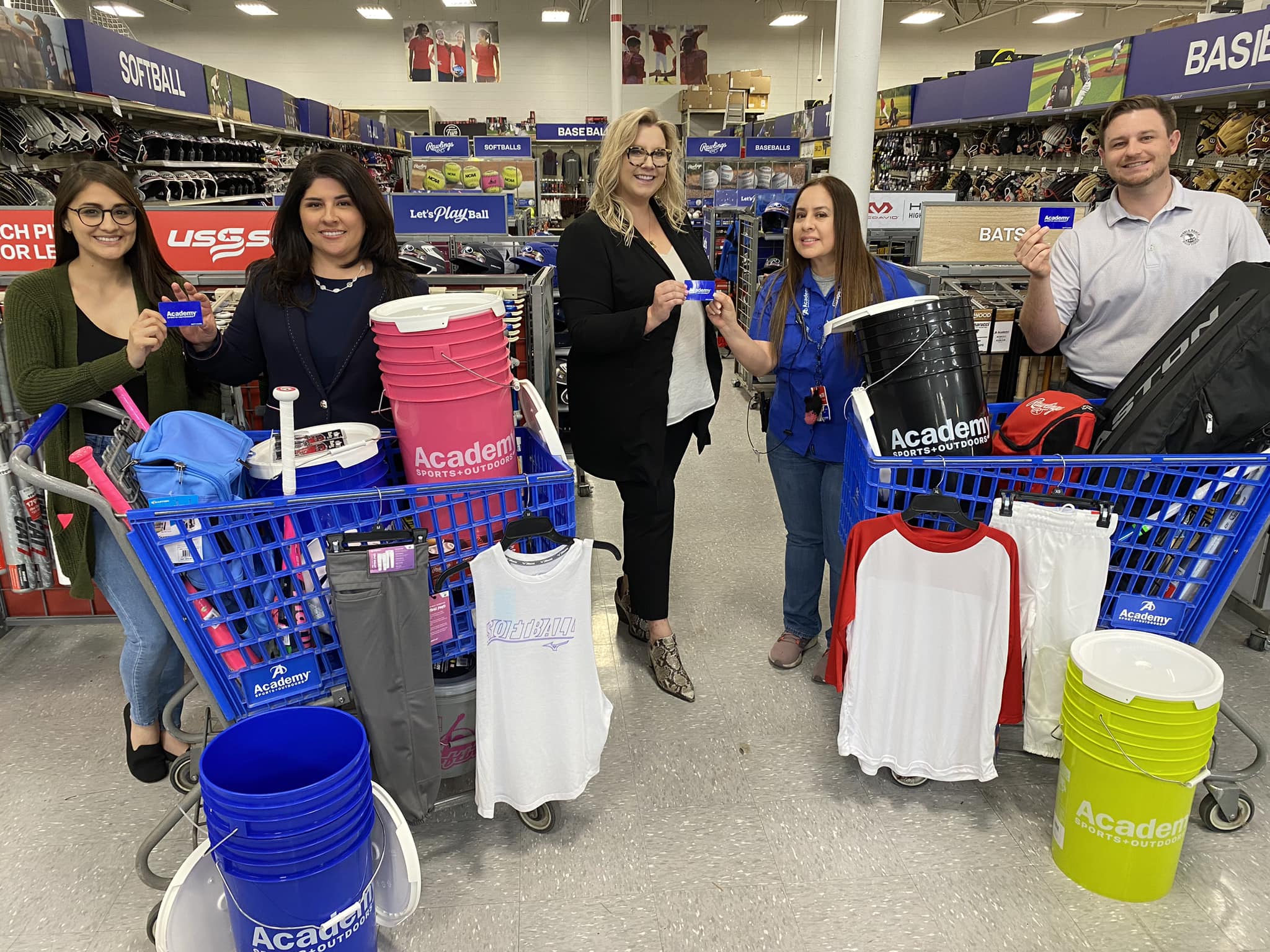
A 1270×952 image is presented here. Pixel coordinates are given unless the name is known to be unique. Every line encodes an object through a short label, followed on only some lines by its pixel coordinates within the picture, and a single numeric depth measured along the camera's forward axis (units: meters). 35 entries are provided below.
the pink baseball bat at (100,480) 1.65
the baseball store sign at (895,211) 5.62
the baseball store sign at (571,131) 15.12
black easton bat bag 2.03
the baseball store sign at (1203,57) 5.85
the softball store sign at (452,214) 5.63
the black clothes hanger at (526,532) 1.94
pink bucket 1.95
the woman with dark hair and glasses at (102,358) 2.21
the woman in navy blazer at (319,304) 2.24
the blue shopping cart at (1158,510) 2.07
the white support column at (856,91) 5.36
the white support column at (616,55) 13.61
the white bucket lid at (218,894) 1.68
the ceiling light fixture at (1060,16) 16.92
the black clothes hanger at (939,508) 2.02
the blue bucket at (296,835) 1.58
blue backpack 1.79
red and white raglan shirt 2.10
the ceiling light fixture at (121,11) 16.47
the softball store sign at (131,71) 6.26
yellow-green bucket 1.88
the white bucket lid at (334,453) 1.91
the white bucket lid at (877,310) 2.15
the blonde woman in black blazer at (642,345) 2.46
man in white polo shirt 2.51
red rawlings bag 2.19
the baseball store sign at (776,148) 11.65
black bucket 2.17
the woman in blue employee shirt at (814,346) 2.54
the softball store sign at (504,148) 9.72
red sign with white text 3.52
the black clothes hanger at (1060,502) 2.02
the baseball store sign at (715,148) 12.30
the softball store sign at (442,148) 8.70
